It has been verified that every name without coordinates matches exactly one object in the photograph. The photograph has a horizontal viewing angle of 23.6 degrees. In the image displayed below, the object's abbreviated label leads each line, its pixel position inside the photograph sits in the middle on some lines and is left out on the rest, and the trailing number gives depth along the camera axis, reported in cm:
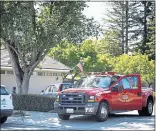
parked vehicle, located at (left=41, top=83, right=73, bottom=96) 2300
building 3031
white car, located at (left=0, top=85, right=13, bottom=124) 1291
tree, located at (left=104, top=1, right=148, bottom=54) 5416
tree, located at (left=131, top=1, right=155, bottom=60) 5174
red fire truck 1383
